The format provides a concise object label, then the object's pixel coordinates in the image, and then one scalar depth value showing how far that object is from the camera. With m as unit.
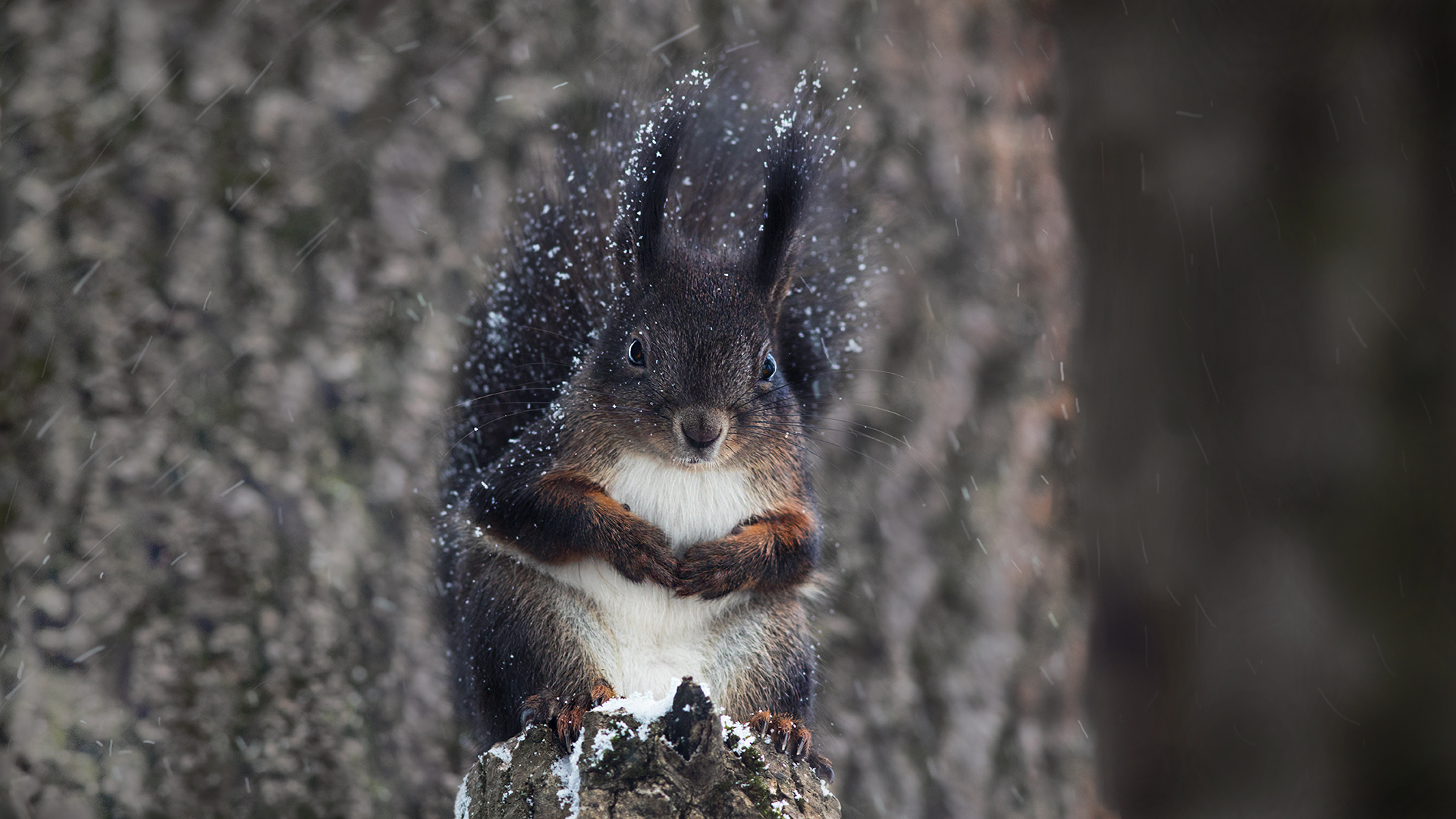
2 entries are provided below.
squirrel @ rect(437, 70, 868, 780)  4.64
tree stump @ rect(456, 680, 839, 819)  4.56
